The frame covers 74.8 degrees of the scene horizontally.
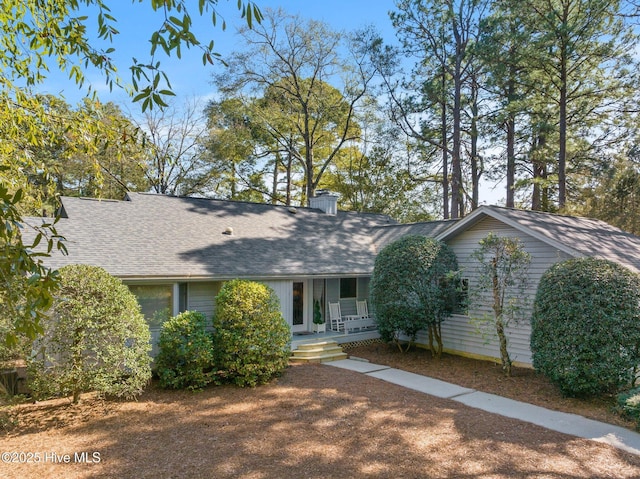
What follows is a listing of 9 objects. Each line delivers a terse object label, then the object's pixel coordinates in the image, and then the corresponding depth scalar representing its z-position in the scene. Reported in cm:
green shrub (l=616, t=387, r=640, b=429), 705
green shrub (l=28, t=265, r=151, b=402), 759
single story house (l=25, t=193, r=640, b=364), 1032
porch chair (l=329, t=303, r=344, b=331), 1436
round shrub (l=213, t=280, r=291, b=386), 933
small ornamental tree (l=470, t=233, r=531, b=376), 986
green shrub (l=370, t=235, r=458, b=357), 1137
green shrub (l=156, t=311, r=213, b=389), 888
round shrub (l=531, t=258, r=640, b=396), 762
